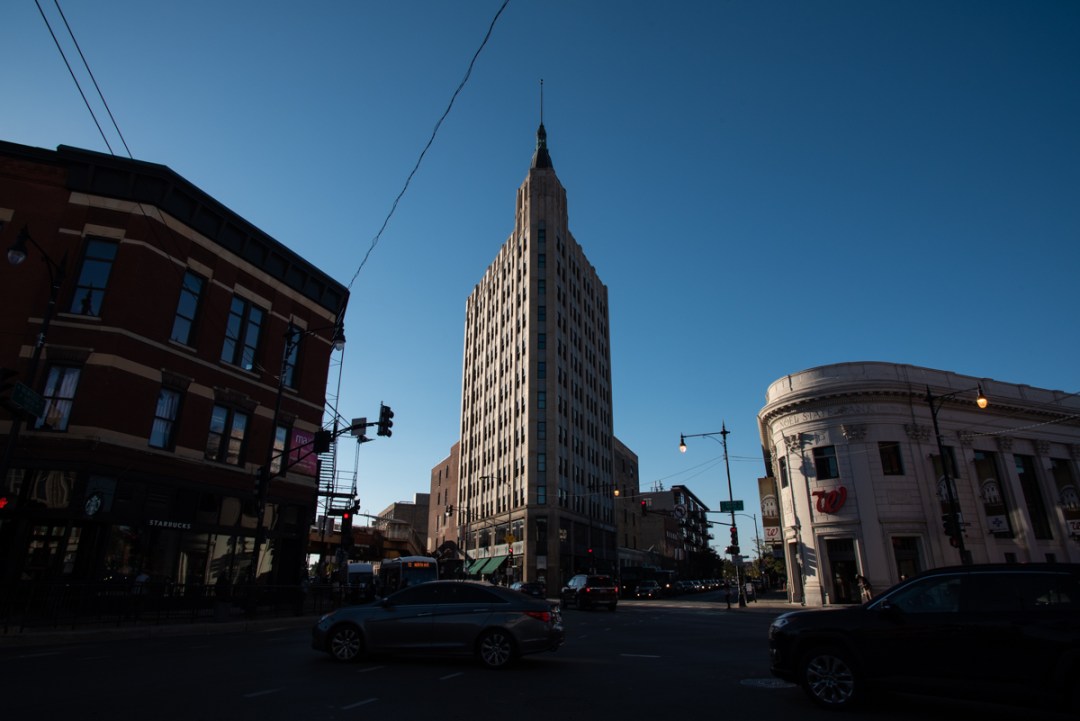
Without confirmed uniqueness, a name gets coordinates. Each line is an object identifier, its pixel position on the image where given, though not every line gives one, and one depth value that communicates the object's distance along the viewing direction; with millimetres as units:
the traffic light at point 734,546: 34688
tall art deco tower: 60750
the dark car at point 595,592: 31609
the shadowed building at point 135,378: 19016
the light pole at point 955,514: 23253
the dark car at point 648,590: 51925
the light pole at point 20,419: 13961
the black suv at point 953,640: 6457
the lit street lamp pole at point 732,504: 35125
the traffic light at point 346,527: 26469
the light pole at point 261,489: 19734
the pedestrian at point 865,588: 29578
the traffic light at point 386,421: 20781
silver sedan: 10555
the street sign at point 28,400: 13758
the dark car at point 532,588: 38841
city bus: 36219
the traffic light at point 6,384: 13531
